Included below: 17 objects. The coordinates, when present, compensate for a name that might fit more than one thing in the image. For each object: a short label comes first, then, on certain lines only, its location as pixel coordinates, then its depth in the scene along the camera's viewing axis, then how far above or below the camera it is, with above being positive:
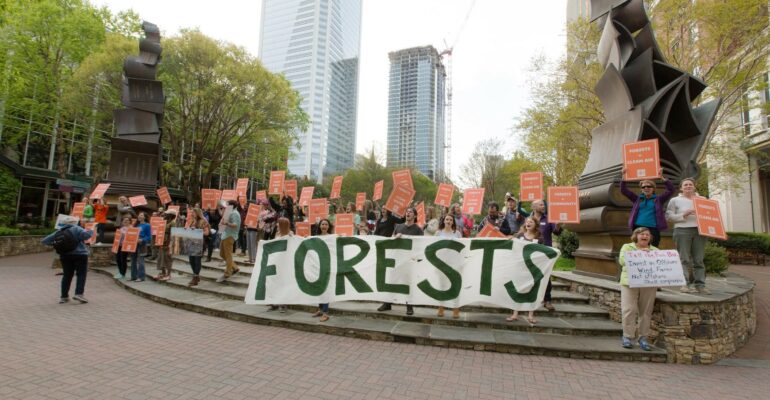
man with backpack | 7.23 -0.65
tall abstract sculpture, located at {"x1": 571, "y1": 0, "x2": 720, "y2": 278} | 7.59 +2.68
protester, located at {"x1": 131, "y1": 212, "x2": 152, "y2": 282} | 9.60 -0.82
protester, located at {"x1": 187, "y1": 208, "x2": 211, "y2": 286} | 8.51 -0.25
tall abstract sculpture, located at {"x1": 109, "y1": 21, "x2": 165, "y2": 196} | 14.55 +4.14
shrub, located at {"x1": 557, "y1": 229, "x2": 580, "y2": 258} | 12.42 -0.26
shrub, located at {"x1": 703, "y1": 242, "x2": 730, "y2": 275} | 8.91 -0.52
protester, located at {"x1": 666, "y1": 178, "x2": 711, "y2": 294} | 5.86 +0.07
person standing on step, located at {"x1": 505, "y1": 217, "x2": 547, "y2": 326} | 5.89 -0.01
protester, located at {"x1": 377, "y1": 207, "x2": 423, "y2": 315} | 6.61 +0.01
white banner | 5.95 -0.72
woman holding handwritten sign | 5.07 -0.95
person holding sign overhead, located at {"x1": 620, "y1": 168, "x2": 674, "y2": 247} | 5.77 +0.44
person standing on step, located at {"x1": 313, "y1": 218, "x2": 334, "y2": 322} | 6.20 -1.39
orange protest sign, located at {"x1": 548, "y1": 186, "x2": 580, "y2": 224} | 6.97 +0.59
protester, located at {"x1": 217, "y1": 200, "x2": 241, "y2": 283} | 8.38 -0.26
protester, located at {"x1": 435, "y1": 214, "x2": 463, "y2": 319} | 6.27 -0.01
